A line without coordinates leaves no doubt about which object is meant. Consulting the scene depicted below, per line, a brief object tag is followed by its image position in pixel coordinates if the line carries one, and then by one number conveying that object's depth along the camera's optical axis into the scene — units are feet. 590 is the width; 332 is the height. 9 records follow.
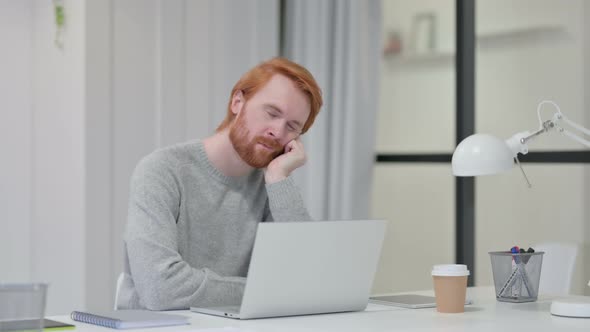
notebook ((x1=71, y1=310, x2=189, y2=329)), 11.20
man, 12.80
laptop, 11.43
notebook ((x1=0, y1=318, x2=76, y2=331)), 10.28
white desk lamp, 11.81
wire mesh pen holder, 12.47
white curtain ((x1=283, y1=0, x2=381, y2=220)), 17.25
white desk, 11.28
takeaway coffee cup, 11.90
